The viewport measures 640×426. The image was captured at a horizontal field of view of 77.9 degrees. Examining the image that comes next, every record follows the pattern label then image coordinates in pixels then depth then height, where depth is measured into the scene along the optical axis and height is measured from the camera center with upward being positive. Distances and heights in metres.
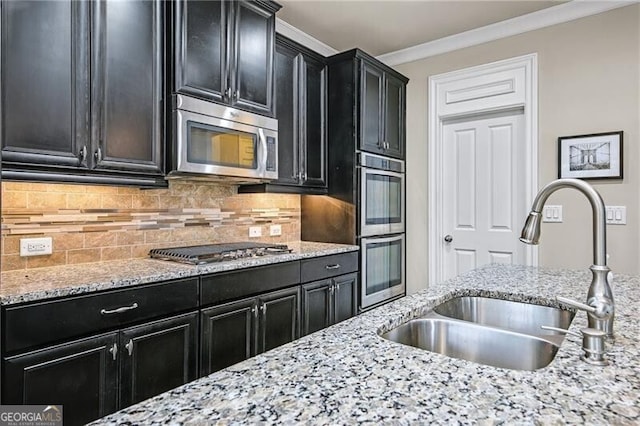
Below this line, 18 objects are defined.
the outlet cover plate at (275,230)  3.40 -0.15
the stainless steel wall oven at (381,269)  3.33 -0.51
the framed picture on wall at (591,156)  2.88 +0.43
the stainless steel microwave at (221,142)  2.21 +0.43
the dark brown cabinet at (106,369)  1.48 -0.66
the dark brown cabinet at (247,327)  2.09 -0.67
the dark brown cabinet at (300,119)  3.03 +0.75
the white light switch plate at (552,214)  3.10 -0.01
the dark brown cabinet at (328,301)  2.75 -0.67
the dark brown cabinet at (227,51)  2.24 +1.00
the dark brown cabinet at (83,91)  1.68 +0.57
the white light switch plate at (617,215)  2.84 -0.02
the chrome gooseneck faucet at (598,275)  0.93 -0.15
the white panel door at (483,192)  3.42 +0.19
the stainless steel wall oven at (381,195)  3.31 +0.16
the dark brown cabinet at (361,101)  3.29 +0.96
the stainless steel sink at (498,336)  1.15 -0.39
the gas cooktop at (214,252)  2.21 -0.24
